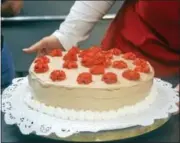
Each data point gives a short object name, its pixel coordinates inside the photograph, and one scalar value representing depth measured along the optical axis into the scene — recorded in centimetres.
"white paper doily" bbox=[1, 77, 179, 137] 64
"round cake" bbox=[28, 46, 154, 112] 70
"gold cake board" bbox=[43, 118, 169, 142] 63
